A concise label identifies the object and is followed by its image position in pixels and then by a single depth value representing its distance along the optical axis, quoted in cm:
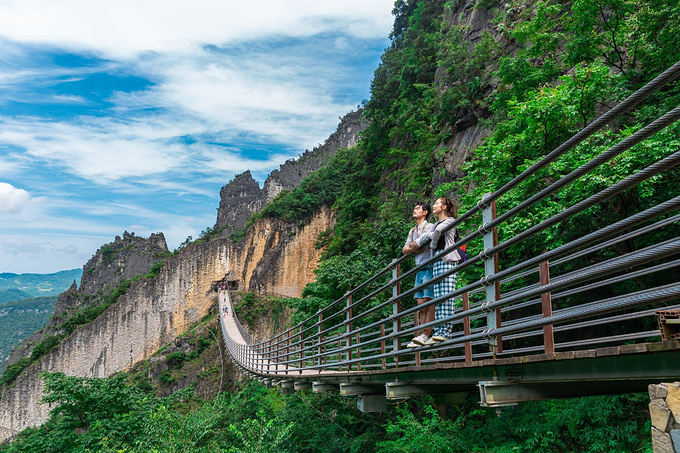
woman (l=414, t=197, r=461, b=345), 325
